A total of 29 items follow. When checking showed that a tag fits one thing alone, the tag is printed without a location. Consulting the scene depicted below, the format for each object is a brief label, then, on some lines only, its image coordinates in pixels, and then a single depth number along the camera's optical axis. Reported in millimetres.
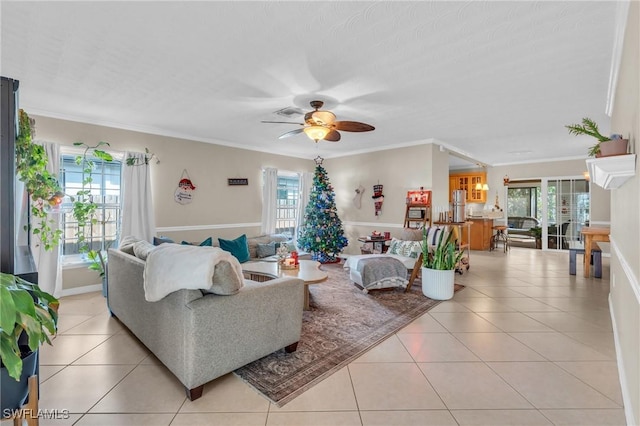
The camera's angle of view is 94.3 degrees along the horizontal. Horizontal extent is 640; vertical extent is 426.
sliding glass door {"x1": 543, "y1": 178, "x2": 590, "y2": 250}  7712
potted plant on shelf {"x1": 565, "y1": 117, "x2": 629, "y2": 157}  1755
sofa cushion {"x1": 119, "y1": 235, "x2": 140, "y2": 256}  3051
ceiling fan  3295
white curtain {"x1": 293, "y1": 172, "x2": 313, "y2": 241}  7203
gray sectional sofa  1984
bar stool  8086
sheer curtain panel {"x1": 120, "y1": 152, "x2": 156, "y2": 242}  4633
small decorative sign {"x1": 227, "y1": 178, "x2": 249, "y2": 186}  5902
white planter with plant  4004
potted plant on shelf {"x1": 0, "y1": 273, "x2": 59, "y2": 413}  1060
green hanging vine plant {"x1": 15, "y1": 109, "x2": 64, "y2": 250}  2262
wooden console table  4953
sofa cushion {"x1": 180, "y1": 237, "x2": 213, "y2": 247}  4699
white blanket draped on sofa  1925
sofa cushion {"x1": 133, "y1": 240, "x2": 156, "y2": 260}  2664
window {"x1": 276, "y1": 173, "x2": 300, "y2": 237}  7020
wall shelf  1632
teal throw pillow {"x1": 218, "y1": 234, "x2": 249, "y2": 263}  5004
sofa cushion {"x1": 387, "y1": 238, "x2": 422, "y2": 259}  4924
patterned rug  2219
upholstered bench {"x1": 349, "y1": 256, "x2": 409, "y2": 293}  4285
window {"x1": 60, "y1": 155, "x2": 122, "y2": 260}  4336
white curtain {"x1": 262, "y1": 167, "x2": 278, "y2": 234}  6406
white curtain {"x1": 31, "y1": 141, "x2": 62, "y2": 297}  3953
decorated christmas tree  6449
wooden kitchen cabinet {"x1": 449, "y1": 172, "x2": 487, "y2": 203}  8852
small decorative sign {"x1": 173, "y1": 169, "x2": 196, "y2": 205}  5227
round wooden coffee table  3465
